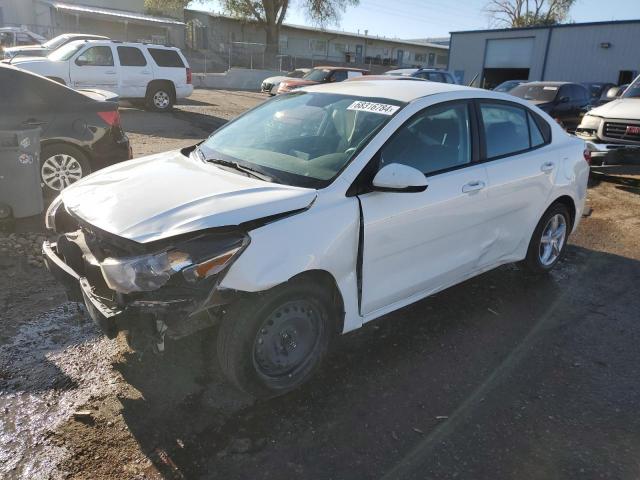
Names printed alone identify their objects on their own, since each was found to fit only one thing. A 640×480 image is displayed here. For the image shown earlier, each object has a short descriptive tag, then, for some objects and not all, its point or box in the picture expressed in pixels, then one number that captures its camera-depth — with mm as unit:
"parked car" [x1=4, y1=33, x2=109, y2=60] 16344
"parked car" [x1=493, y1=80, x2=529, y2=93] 15698
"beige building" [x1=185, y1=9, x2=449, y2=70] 39938
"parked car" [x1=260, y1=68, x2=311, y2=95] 23266
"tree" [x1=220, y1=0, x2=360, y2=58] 40350
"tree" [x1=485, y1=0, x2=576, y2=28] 54969
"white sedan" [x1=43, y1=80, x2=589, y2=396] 2627
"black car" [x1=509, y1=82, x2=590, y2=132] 13398
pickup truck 8703
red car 19203
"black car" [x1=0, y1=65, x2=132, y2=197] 6023
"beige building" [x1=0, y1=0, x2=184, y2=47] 38375
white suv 14188
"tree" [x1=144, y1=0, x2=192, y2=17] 42406
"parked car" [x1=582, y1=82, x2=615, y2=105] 21044
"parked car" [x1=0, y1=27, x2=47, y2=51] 29203
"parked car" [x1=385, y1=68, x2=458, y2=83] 17288
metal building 27422
